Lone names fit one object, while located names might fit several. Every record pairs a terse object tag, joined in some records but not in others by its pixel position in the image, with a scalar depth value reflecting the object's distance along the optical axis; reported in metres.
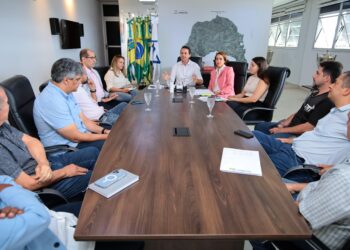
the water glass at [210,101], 1.96
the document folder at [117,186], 0.98
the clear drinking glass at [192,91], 2.58
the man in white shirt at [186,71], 3.85
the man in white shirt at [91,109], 2.43
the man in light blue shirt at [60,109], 1.71
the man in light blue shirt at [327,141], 1.60
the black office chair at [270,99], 2.83
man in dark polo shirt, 1.21
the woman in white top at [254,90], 3.03
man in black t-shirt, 1.97
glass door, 8.16
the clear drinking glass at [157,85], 3.07
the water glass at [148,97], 2.13
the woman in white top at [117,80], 3.89
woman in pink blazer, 3.42
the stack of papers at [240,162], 1.17
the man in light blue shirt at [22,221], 0.70
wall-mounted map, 5.50
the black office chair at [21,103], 1.56
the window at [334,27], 5.86
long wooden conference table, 0.81
